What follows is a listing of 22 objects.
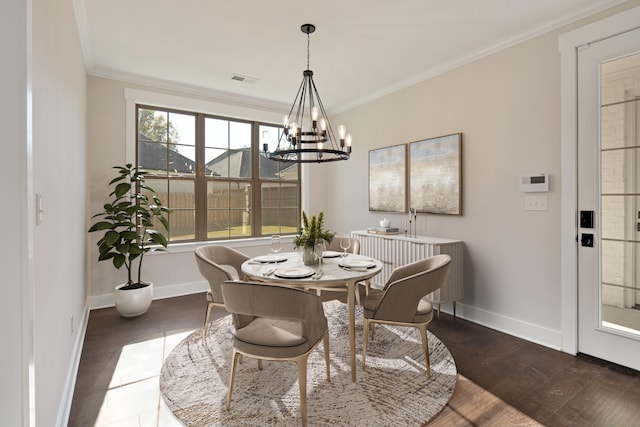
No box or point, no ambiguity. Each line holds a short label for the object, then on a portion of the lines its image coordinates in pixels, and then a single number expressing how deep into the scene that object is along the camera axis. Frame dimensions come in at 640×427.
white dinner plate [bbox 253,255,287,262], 2.81
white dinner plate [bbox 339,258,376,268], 2.55
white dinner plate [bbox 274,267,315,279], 2.27
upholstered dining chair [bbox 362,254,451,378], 2.23
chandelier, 2.56
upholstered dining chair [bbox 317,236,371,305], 3.50
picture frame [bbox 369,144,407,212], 4.19
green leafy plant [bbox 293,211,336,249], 2.61
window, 4.32
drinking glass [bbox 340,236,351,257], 3.48
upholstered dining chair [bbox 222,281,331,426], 1.80
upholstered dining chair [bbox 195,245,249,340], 2.55
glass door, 2.39
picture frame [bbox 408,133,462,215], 3.55
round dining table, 2.23
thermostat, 2.83
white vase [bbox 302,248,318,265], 2.64
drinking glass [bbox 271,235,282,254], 2.64
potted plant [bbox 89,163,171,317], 3.33
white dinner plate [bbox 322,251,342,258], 3.00
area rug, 1.88
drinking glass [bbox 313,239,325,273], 2.60
